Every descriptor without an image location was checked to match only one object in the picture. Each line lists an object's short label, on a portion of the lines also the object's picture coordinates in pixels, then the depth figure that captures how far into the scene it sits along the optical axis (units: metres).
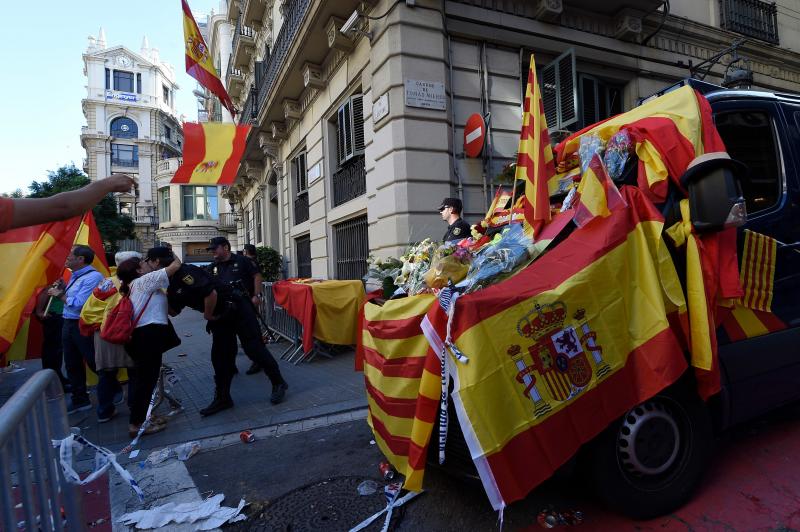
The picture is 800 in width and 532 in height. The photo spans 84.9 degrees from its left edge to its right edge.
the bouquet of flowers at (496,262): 2.28
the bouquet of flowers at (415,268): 2.84
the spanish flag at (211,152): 10.05
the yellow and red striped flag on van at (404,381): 2.14
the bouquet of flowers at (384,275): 3.23
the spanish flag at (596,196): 2.33
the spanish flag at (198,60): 11.65
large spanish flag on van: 1.91
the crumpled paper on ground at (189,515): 2.78
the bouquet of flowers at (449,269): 2.44
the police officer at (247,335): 4.95
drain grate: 2.65
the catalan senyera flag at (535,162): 2.80
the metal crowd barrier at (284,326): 7.60
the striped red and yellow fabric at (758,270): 2.67
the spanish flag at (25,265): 4.39
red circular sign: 7.58
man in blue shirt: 5.16
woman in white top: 4.26
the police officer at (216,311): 4.43
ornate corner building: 54.53
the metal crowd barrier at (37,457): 1.31
